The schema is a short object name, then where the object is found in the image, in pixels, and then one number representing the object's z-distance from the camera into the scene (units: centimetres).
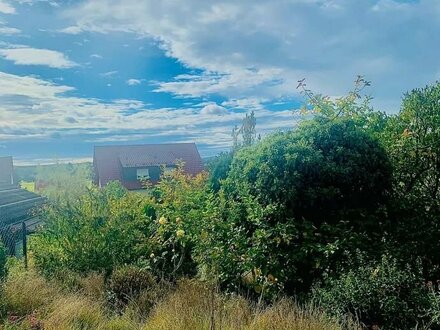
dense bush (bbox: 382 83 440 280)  605
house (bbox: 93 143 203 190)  2672
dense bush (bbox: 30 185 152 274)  711
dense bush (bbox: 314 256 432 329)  421
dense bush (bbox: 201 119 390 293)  533
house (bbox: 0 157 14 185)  3058
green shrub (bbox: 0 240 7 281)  586
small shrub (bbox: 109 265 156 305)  572
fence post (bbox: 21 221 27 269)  896
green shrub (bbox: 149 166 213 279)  657
